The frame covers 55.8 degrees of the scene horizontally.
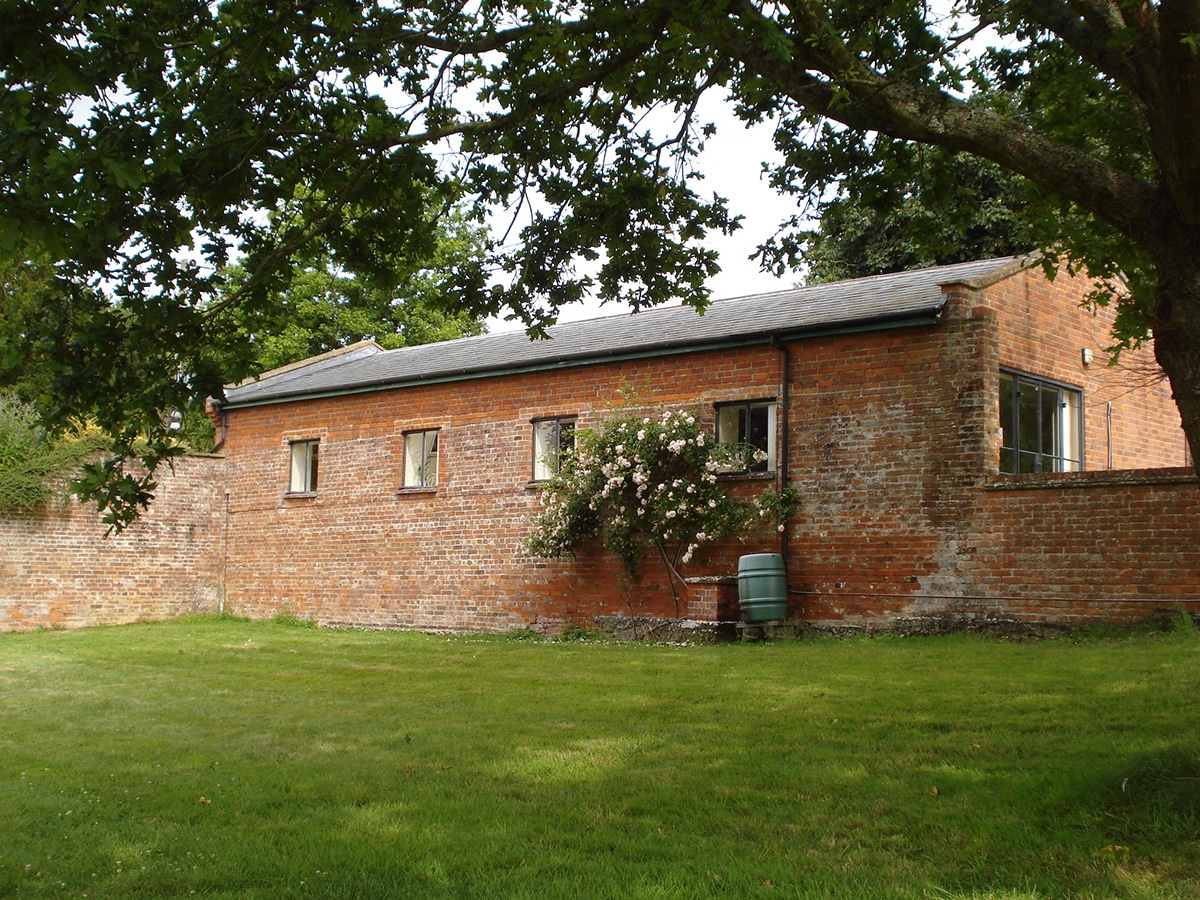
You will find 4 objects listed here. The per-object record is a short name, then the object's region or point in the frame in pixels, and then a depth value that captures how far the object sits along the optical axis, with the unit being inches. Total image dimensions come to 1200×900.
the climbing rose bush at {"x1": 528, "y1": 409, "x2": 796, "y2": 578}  639.1
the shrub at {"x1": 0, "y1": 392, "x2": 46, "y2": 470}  825.5
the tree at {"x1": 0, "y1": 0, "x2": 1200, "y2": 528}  221.0
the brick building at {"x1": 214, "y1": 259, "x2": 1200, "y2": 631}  553.6
